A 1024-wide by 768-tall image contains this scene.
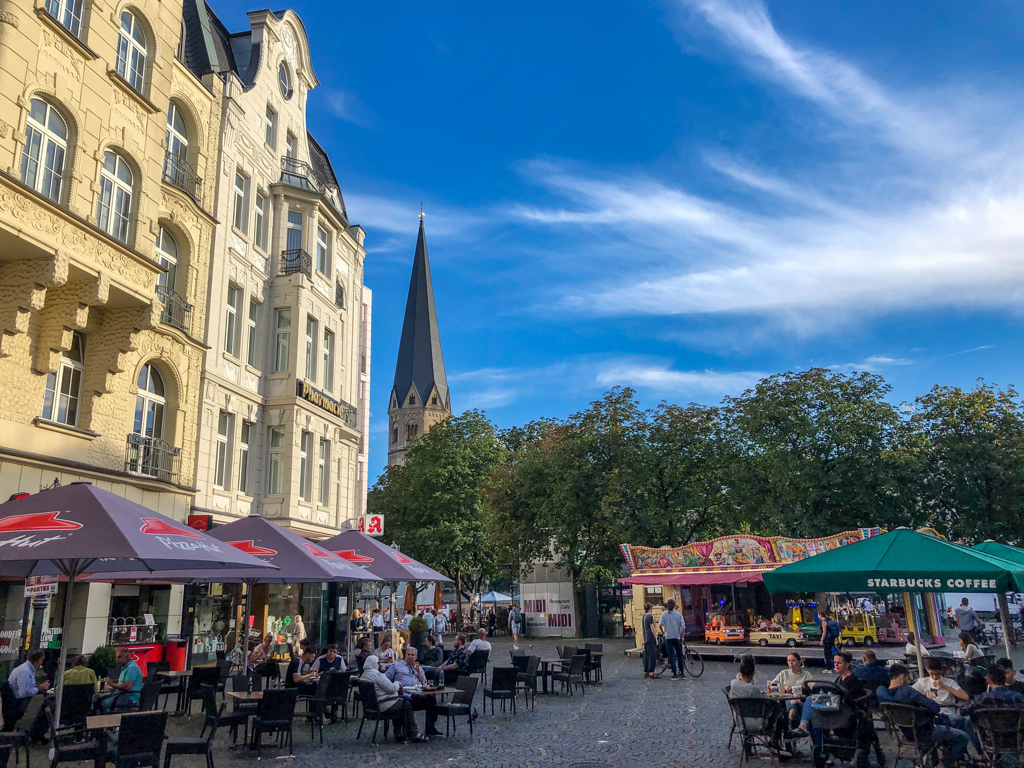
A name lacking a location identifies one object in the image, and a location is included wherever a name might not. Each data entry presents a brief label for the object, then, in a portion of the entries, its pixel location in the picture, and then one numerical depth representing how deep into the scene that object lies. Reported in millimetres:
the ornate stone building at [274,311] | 22625
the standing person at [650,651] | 20891
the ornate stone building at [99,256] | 14461
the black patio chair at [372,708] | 11383
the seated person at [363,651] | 15000
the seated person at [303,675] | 12633
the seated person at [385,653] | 14398
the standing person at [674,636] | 20625
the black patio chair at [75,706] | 10016
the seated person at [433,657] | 16141
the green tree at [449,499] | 49344
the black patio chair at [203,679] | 12656
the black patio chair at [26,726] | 8344
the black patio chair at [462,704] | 11695
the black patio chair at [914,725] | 8508
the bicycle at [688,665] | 21500
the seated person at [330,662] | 14039
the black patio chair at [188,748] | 8484
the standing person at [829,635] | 20984
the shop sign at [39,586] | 11945
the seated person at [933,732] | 8602
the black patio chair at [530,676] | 15281
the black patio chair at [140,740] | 7957
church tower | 98688
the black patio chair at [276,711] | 10258
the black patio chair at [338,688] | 12445
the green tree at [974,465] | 32938
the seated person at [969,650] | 13910
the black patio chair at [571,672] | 16703
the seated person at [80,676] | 10711
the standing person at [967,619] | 25292
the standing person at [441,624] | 34812
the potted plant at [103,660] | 15766
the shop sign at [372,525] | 29109
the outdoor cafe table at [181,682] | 13680
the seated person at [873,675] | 10820
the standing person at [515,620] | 39281
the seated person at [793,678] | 10883
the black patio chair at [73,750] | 8117
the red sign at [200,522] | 19344
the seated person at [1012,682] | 9631
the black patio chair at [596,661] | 19062
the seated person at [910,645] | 16089
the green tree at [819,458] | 33438
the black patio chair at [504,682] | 13805
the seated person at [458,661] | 15461
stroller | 9172
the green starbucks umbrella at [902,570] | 10047
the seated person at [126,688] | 10568
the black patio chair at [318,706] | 11773
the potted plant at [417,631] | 23173
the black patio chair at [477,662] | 16047
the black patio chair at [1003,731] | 8422
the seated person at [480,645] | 16484
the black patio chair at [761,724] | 9781
